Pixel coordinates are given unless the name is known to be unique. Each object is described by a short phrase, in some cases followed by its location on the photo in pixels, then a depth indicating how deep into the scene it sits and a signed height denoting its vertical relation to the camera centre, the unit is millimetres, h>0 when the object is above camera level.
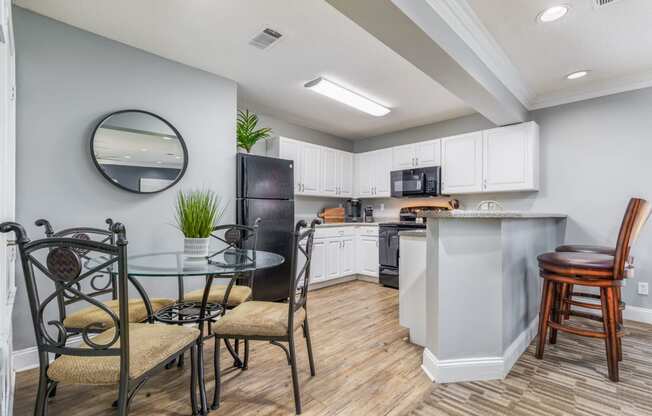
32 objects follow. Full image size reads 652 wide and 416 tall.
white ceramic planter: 1945 -235
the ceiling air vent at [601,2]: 2010 +1344
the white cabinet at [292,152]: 4160 +774
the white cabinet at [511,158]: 3566 +607
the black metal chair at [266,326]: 1668 -637
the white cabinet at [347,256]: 4633 -718
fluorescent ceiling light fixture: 3289 +1289
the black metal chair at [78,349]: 1150 -536
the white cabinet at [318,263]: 4219 -742
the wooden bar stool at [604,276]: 1985 -454
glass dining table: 1551 -314
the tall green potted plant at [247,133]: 3539 +868
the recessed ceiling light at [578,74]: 3021 +1327
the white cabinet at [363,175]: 5211 +579
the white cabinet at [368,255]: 4645 -702
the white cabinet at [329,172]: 4781 +586
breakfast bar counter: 1981 -561
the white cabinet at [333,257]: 4410 -692
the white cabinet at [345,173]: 5090 +597
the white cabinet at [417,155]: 4434 +803
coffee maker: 5497 -20
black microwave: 4379 +391
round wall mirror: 2451 +482
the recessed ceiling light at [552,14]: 2105 +1360
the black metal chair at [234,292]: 2105 -612
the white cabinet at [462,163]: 4000 +608
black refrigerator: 3277 +9
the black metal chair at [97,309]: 1721 -606
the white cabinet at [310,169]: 4457 +582
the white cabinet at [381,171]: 4969 +609
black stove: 4340 -570
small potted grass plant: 1927 -111
